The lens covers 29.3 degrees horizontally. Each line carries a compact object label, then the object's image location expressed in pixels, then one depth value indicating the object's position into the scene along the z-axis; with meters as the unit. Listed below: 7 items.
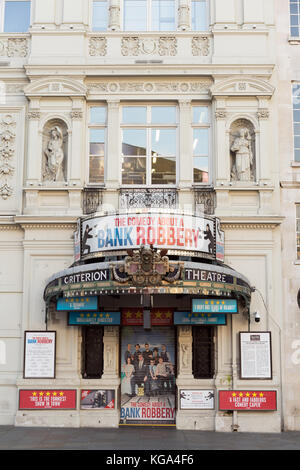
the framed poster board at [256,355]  15.73
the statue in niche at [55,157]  17.08
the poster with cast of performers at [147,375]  16.14
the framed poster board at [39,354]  15.87
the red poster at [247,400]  15.48
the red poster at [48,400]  15.66
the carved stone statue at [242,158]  16.91
